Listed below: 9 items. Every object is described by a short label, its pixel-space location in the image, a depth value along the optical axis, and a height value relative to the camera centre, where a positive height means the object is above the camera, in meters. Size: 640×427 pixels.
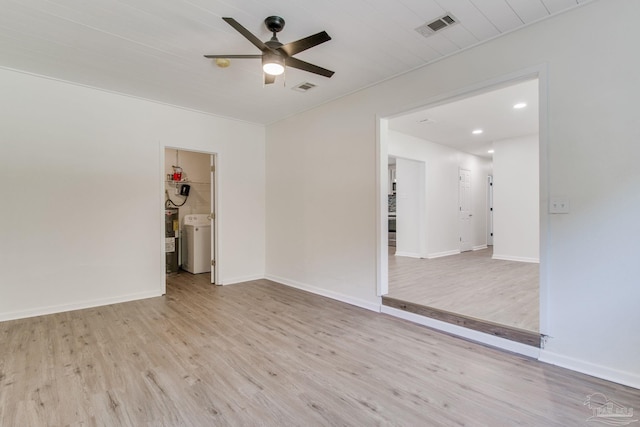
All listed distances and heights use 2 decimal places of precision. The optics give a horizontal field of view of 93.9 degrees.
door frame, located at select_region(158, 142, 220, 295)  4.27 -0.02
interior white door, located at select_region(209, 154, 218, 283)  4.89 -0.14
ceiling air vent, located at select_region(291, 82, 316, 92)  3.64 +1.53
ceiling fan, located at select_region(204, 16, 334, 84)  2.22 +1.26
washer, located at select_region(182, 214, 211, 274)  5.63 -0.61
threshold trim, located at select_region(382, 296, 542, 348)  2.48 -1.06
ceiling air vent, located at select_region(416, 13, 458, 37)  2.40 +1.54
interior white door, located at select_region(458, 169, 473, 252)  7.50 +0.05
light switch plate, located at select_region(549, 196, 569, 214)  2.29 +0.04
